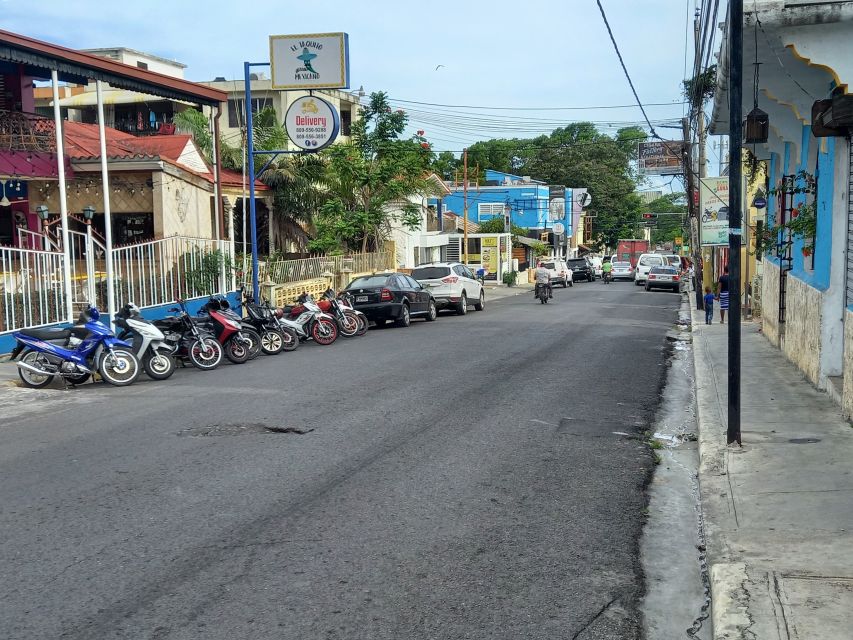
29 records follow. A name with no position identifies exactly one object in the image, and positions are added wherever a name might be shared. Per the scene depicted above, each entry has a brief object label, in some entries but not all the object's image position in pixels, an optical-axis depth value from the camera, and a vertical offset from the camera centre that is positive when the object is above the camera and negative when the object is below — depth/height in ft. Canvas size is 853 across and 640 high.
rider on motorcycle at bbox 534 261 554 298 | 119.96 -5.83
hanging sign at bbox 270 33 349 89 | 86.22 +16.39
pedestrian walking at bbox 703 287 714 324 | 80.12 -6.74
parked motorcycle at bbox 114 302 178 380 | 47.60 -5.48
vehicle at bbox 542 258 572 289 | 184.44 -7.86
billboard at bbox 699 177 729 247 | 78.89 +1.91
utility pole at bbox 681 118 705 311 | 104.57 +1.57
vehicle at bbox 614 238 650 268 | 261.01 -5.36
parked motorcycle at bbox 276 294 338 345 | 65.51 -6.17
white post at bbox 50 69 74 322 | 56.08 +0.84
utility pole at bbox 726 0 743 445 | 28.45 +1.04
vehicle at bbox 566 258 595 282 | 222.48 -8.78
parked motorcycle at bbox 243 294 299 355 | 59.41 -5.75
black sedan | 79.05 -5.45
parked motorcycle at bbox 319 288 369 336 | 70.28 -5.87
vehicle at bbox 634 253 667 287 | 200.03 -7.28
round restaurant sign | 81.66 +10.09
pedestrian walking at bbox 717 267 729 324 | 74.18 -5.19
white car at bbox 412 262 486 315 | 100.12 -5.44
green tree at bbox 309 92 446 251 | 112.68 +7.27
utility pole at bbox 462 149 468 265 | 171.42 +1.52
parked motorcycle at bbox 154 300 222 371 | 51.65 -5.89
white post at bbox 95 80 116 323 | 58.23 +1.29
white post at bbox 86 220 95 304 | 57.36 -1.93
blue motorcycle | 45.24 -5.75
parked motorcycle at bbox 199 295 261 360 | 55.36 -5.34
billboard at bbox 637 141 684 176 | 175.94 +14.18
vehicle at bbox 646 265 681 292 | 168.55 -8.66
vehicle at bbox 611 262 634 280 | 228.02 -9.60
